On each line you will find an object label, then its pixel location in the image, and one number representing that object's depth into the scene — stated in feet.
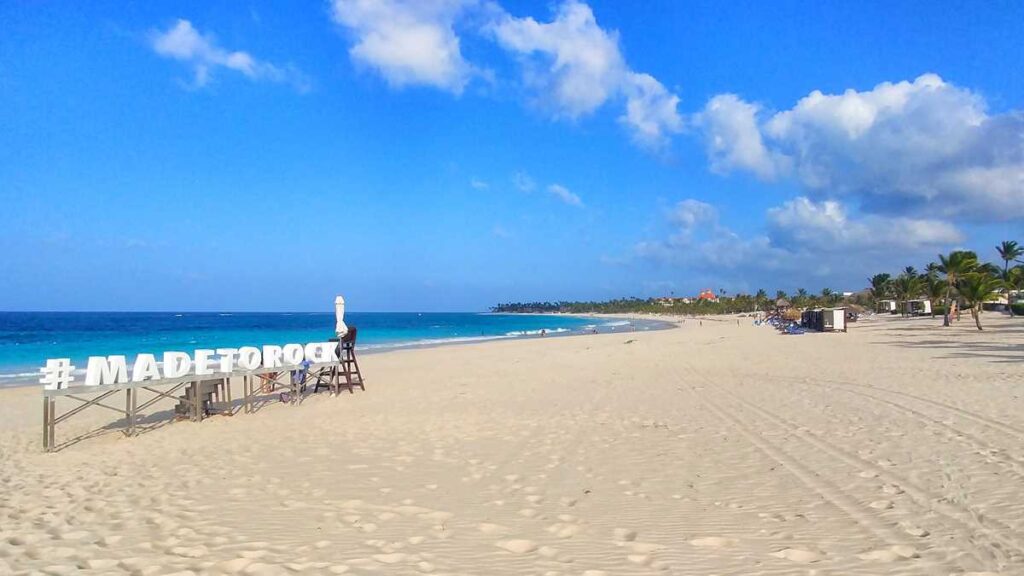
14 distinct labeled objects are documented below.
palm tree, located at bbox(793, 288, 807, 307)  341.00
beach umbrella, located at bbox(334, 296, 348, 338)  48.63
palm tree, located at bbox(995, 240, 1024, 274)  216.74
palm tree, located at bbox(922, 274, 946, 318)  158.71
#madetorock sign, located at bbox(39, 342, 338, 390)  30.01
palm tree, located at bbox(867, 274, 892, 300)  300.40
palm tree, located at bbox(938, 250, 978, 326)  147.43
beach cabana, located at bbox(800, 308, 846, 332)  134.41
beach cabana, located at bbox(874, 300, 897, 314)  267.90
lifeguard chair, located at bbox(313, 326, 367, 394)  47.93
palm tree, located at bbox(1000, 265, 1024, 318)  190.02
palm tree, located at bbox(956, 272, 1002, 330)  123.65
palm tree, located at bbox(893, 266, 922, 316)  233.76
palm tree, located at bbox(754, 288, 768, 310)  385.46
